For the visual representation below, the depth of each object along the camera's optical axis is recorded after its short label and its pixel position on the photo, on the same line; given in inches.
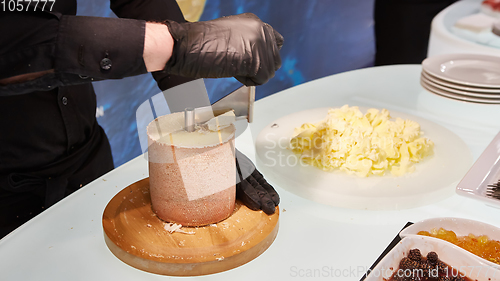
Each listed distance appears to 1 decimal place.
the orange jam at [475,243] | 31.5
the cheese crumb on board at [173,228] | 35.6
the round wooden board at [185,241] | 32.5
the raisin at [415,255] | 29.9
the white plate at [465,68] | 64.0
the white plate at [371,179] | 41.3
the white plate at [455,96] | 60.7
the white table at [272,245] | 32.9
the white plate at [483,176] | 36.2
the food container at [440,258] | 28.4
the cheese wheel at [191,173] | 34.6
